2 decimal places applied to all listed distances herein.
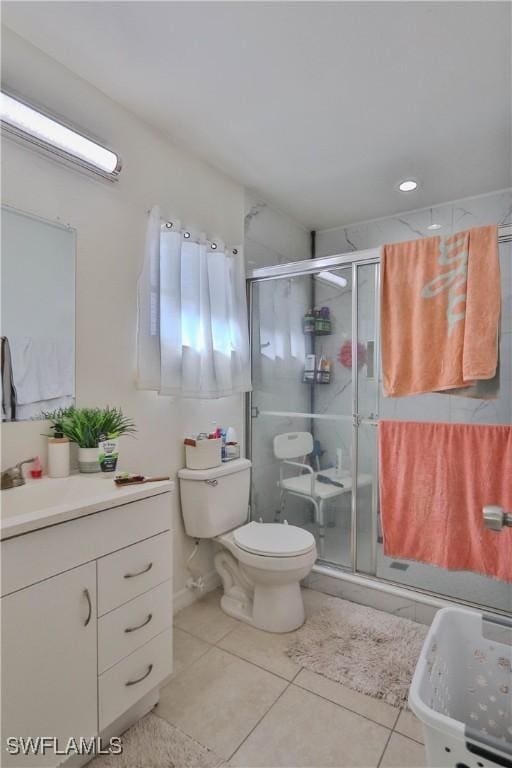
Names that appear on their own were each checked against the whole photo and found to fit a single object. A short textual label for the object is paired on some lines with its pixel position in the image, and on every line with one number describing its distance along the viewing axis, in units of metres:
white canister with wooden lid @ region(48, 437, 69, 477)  1.47
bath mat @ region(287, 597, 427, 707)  1.58
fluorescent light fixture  1.37
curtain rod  1.96
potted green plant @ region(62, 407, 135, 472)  1.55
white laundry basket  1.07
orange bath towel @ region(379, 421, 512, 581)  1.78
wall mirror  1.42
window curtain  1.88
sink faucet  1.30
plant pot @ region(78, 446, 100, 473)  1.55
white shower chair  2.52
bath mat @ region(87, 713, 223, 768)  1.24
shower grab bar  2.34
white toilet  1.87
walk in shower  2.17
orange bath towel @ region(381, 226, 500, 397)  1.71
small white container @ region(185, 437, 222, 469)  2.08
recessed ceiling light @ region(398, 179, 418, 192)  2.44
